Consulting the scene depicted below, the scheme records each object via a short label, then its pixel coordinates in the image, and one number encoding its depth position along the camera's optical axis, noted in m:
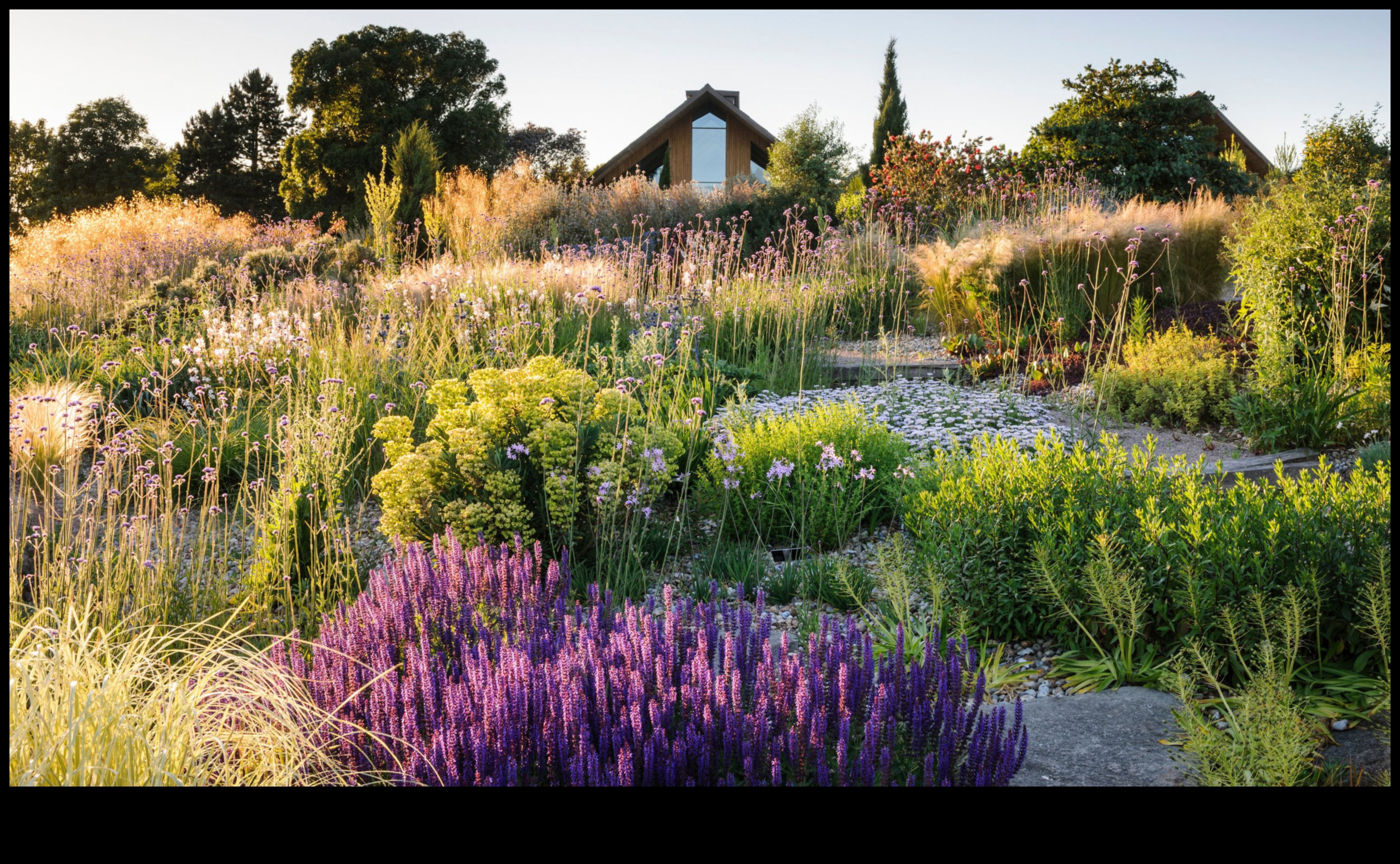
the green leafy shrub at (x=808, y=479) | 4.12
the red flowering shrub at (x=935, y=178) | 13.27
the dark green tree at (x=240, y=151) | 28.30
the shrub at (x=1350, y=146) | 11.61
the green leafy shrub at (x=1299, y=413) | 5.39
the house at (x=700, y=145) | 25.42
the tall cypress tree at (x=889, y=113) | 24.78
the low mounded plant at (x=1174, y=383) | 6.11
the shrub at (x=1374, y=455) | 4.48
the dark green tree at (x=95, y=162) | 24.52
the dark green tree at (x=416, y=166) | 17.14
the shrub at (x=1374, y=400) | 5.26
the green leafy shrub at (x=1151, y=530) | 2.65
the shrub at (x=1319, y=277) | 5.85
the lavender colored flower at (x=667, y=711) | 1.87
